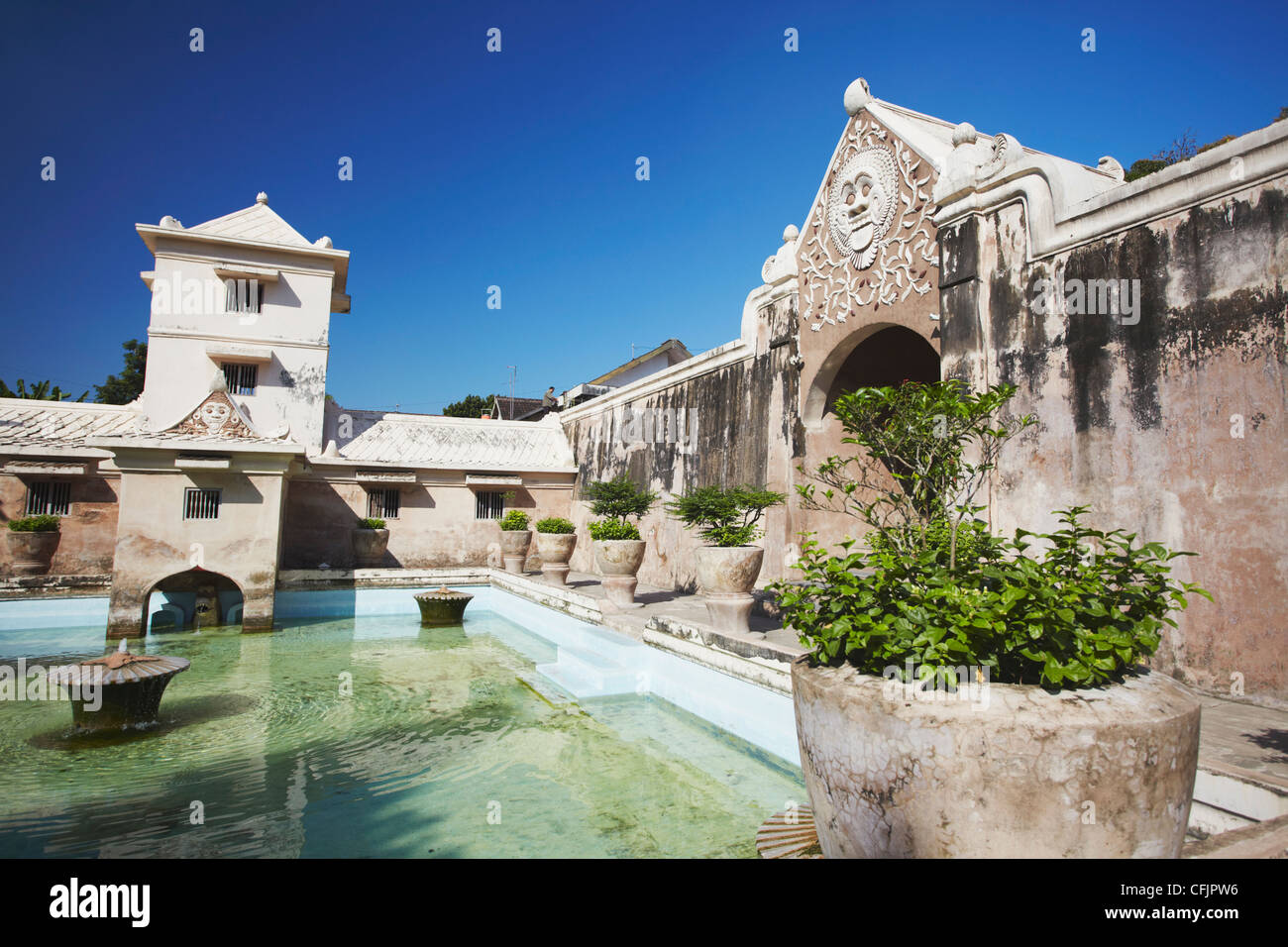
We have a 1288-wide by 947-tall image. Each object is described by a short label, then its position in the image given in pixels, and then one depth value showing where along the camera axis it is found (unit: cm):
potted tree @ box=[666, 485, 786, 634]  590
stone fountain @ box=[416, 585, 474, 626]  966
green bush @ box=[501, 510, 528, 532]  1298
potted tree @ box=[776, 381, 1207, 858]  166
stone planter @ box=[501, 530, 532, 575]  1274
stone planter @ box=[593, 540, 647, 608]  805
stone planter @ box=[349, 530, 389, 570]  1338
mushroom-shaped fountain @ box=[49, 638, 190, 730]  474
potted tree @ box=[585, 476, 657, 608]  806
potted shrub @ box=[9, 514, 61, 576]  1125
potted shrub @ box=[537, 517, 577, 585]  1053
